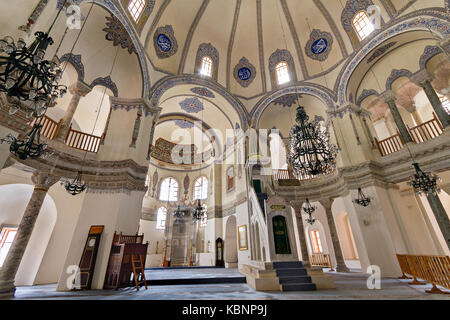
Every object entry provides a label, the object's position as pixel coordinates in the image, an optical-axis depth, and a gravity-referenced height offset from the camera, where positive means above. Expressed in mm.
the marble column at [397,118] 8562 +5579
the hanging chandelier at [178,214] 12706 +2218
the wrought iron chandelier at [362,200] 7919 +1838
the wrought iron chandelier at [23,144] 3881 +1981
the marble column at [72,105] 7320 +5440
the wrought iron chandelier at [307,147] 5973 +2989
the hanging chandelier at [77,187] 6004 +1857
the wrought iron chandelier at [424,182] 6234 +1922
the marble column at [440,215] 7043 +1092
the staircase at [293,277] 5039 -671
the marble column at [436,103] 7582 +5383
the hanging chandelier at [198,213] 11230 +1981
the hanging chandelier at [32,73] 2816 +2516
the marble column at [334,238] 9409 +504
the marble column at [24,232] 5109 +575
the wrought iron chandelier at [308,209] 10109 +1922
